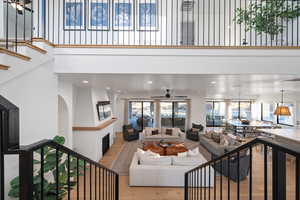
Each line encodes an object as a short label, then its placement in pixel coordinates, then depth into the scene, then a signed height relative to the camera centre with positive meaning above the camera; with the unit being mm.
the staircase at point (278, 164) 770 -309
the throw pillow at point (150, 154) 5437 -1566
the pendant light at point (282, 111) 6336 -382
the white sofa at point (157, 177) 4980 -2018
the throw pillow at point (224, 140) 7188 -1588
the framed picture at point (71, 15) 6156 +2751
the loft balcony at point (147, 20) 6145 +2725
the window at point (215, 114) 14094 -1067
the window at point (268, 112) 12391 -808
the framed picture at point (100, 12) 6284 +2889
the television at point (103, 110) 7127 -420
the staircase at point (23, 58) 2109 +517
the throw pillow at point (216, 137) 7914 -1598
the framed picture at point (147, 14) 6378 +2914
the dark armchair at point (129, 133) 10219 -1832
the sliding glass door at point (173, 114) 12484 -949
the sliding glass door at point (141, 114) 12609 -966
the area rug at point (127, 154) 6168 -2225
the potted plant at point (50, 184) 2074 -960
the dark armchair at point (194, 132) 10205 -1757
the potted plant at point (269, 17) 3650 +1607
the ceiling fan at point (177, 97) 10492 +139
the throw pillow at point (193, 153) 5603 -1596
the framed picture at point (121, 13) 6420 +2944
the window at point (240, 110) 14094 -768
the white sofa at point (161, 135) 10031 -1920
